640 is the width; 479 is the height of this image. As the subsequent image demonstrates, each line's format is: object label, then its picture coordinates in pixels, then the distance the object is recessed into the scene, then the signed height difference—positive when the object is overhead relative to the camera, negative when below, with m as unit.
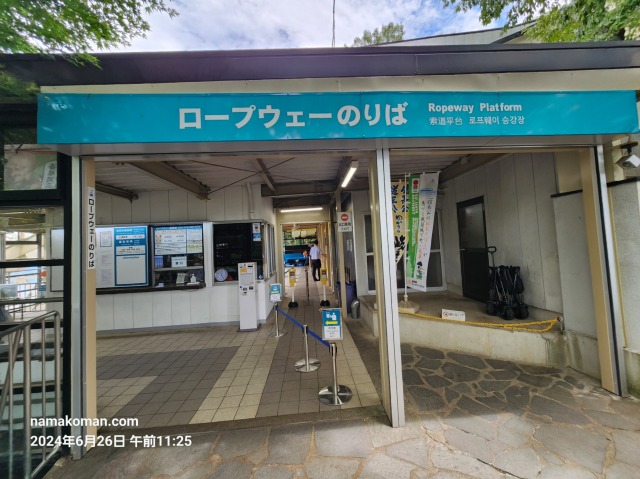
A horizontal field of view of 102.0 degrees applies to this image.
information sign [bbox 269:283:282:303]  5.17 -0.76
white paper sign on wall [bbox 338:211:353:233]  5.62 +0.61
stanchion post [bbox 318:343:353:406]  2.80 -1.64
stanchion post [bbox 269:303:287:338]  5.11 -1.59
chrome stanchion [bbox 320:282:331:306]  7.34 -1.46
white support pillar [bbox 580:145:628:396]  2.76 -0.39
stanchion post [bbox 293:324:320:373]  3.60 -1.62
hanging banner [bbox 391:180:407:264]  4.66 +0.65
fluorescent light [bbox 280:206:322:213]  8.57 +1.49
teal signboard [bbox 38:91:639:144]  2.20 +1.22
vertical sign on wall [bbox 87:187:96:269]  2.37 +0.30
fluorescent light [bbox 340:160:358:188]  3.84 +1.31
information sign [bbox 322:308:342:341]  2.82 -0.81
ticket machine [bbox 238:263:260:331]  5.46 -0.89
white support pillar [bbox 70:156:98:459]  2.27 -0.46
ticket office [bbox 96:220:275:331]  5.63 -0.28
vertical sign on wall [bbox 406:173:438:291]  4.46 +0.40
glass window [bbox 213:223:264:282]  5.88 +0.24
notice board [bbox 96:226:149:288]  5.62 +0.07
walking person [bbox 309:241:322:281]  9.16 -0.25
